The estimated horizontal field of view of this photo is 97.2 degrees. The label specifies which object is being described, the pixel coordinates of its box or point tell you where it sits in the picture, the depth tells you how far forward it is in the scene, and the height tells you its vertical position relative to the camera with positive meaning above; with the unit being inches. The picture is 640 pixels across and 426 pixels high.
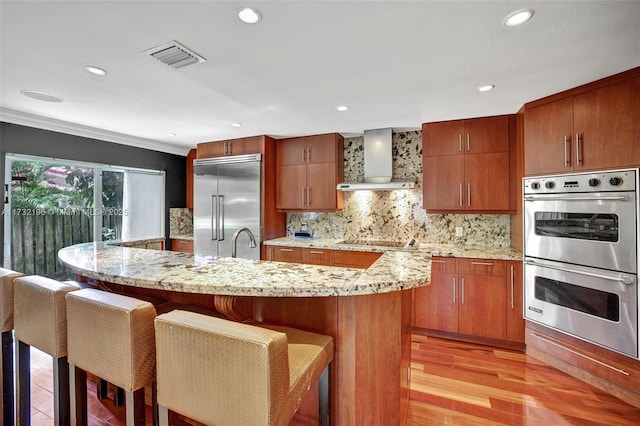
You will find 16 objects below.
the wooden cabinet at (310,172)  151.1 +23.1
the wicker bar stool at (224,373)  35.0 -20.8
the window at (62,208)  122.3 +4.2
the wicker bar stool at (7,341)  62.7 -28.6
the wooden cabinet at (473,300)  108.1 -34.8
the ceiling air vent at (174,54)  68.2 +40.8
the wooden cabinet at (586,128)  80.4 +26.9
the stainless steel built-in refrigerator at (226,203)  154.0 +6.7
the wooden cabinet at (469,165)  119.5 +21.3
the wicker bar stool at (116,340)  43.9 -20.3
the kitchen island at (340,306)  48.7 -18.7
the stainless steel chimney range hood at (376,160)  140.9 +27.1
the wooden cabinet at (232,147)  156.6 +39.4
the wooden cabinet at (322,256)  129.4 -20.4
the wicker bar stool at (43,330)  53.5 -22.5
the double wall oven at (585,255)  79.5 -13.6
